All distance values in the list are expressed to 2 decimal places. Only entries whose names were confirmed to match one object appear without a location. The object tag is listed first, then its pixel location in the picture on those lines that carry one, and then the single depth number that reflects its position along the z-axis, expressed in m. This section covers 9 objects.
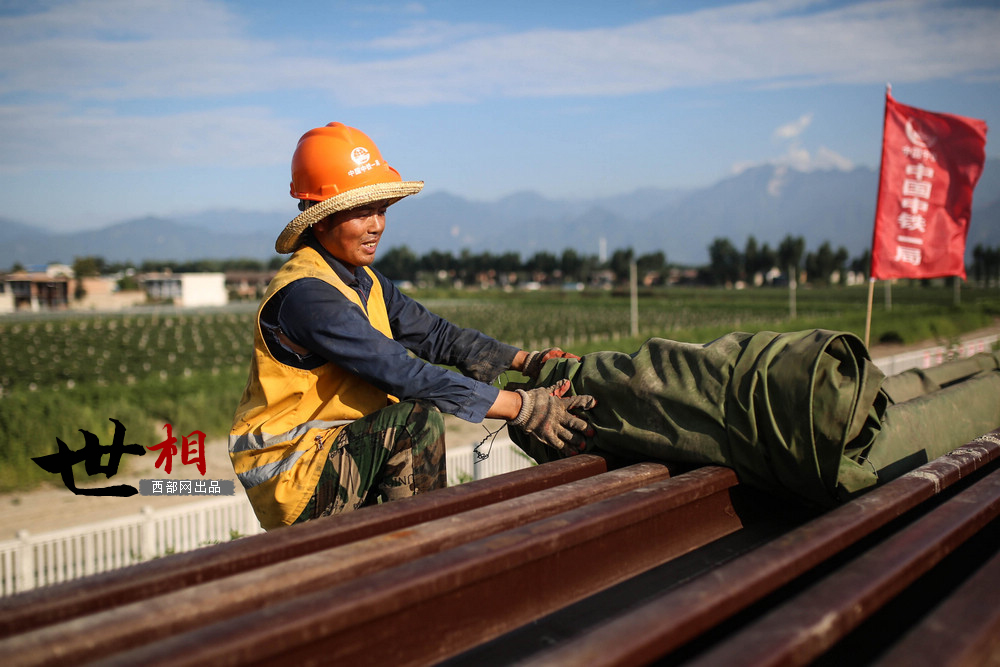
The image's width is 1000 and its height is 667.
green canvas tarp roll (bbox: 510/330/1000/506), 2.21
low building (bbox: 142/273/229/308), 84.06
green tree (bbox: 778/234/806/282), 112.76
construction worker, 2.55
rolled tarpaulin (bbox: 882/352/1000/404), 3.95
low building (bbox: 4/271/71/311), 83.62
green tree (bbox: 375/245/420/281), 143.75
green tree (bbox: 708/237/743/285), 117.88
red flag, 6.48
